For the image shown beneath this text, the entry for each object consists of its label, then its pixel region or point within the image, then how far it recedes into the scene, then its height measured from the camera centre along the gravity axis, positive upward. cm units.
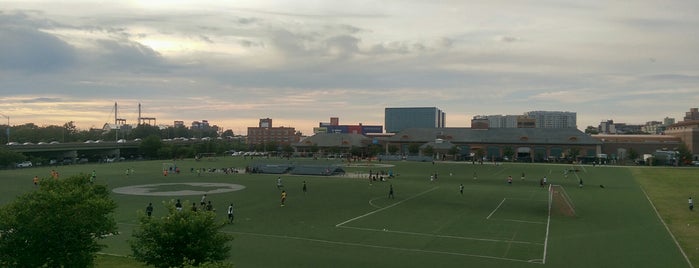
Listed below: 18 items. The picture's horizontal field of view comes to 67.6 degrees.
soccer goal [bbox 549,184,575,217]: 4272 -441
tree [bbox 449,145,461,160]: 15412 +19
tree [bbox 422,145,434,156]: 15500 +35
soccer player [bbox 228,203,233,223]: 3791 -484
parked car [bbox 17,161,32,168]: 10345 -394
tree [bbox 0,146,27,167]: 9400 -233
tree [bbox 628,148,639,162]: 13825 -9
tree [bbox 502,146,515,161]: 15075 -11
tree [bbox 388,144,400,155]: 17275 +54
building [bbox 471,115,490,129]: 18212 +958
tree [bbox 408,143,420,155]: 16850 +66
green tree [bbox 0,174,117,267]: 1972 -318
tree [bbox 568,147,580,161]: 14174 +18
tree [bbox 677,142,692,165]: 12812 -37
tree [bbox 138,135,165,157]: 14825 +14
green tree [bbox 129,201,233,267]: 1952 -349
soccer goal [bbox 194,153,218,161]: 13900 -255
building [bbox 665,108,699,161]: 14612 +663
